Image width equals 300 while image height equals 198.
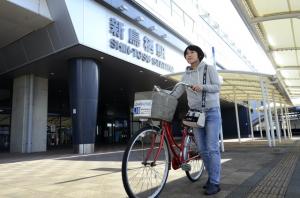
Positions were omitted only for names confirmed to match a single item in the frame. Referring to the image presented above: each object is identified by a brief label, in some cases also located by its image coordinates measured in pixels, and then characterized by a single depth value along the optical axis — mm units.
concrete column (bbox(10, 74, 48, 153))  12149
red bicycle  2108
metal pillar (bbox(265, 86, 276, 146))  9269
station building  9208
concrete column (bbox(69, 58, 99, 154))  10081
